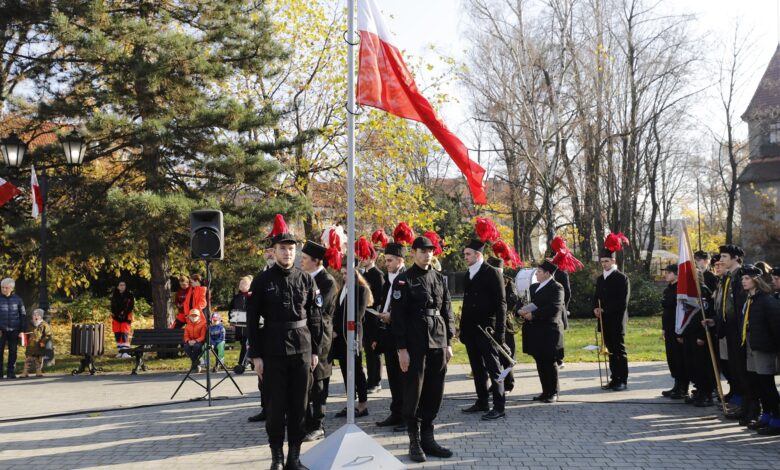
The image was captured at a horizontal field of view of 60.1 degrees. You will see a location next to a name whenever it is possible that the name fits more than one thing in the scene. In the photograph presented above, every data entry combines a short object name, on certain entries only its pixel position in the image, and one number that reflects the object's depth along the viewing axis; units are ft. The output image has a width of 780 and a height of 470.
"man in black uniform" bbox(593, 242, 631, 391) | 34.22
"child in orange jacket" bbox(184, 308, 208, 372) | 41.06
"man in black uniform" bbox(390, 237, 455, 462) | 22.31
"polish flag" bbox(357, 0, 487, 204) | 22.86
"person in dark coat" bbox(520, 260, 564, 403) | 30.32
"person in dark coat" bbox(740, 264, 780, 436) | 24.52
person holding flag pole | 28.81
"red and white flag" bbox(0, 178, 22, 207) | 41.32
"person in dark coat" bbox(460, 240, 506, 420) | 27.50
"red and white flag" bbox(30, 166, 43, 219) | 46.96
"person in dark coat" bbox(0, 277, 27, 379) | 44.29
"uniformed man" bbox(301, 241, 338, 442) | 24.70
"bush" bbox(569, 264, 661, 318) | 85.61
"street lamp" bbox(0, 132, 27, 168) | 45.91
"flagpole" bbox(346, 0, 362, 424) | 20.70
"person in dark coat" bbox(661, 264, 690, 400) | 31.68
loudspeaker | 33.06
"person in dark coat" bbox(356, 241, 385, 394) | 30.14
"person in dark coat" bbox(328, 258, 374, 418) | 27.35
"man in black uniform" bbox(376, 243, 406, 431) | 26.55
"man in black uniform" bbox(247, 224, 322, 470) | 20.51
